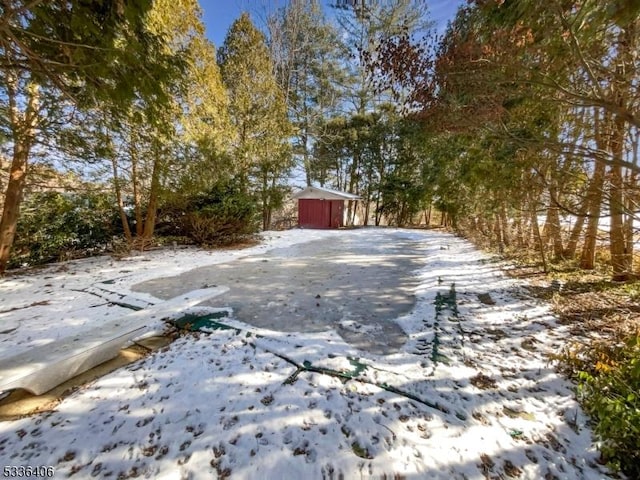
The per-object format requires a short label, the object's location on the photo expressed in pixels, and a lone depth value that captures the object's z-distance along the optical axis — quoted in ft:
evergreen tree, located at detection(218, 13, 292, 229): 37.24
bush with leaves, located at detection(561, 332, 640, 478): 5.14
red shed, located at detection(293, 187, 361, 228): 58.65
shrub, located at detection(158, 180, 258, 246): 26.81
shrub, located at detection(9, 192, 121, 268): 18.22
